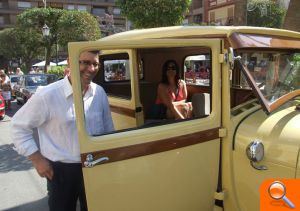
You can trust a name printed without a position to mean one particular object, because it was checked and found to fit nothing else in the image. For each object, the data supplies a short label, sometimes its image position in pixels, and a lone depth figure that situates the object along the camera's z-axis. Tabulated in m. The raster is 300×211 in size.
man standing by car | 1.89
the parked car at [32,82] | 11.43
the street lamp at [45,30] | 16.53
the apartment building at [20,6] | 45.45
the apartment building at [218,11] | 26.36
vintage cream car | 1.68
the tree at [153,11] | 7.16
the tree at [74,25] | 21.11
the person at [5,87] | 10.82
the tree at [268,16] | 22.52
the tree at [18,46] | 30.08
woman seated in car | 2.72
